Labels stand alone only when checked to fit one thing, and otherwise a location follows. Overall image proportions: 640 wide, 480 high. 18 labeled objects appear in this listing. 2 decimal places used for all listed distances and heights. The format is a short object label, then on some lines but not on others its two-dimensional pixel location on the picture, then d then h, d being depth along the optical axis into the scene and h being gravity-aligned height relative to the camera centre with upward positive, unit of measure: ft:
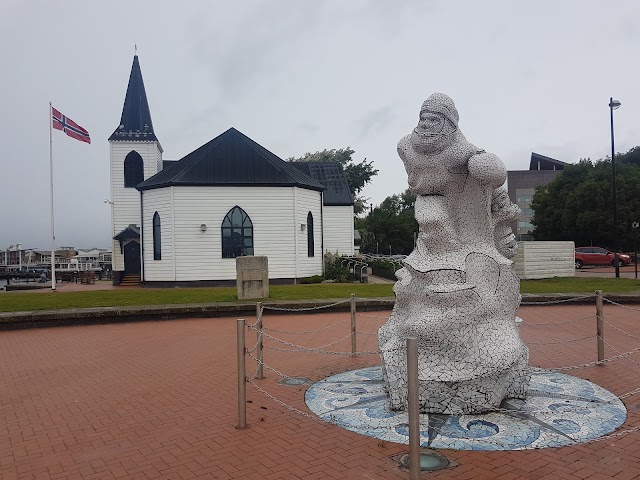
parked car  115.24 -2.98
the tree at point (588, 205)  127.95 +10.62
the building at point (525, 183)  218.38 +26.63
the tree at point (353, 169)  180.24 +28.36
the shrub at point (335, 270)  91.71 -3.50
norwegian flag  87.86 +22.94
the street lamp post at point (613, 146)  78.64 +16.12
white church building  86.79 +6.44
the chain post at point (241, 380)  19.48 -4.89
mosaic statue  19.98 -1.51
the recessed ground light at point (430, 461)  15.57 -6.61
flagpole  87.81 +4.50
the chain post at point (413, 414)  13.79 -4.44
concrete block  59.62 -2.86
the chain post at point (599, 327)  28.63 -4.64
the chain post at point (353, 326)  32.12 -4.80
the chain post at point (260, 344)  26.84 -4.98
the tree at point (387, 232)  176.45 +6.12
